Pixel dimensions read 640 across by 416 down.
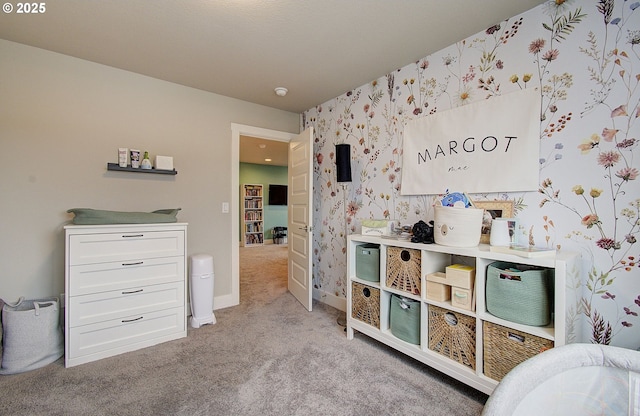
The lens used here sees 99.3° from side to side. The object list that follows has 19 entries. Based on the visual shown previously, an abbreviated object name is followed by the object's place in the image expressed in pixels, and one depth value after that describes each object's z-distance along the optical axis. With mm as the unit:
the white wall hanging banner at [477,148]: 1630
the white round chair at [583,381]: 801
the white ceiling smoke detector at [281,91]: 2697
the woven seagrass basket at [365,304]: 2053
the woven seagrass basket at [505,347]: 1297
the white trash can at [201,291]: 2477
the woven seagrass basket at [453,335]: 1532
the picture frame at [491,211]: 1706
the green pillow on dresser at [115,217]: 1902
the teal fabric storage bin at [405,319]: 1806
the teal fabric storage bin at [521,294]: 1311
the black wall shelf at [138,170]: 2262
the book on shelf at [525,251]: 1313
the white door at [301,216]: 2861
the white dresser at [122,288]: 1848
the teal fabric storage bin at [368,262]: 2098
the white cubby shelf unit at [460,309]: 1234
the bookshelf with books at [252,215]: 7328
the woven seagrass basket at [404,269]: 1805
